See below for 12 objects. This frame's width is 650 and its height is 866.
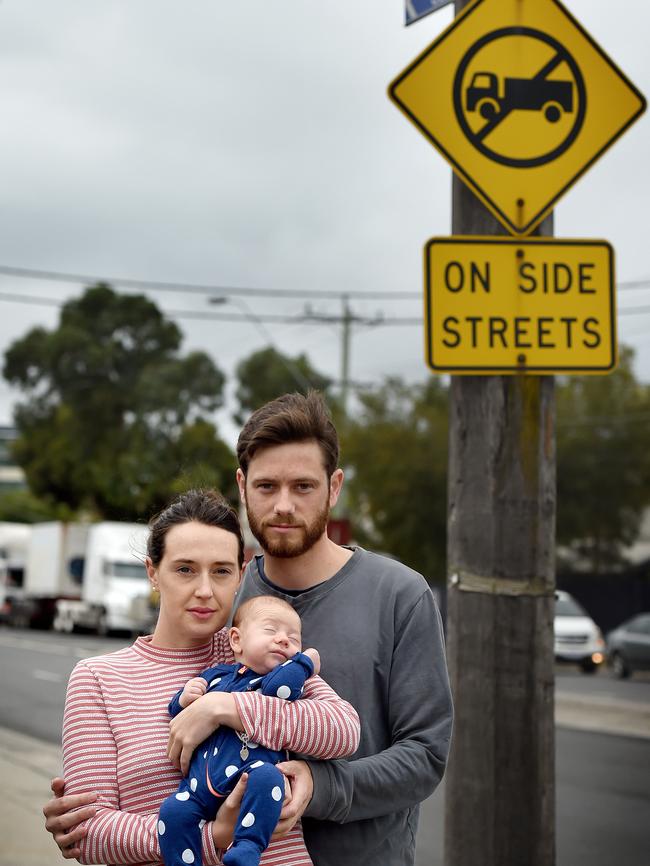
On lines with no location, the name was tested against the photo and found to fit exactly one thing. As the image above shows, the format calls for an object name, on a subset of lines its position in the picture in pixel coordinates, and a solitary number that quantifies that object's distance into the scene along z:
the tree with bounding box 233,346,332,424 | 56.81
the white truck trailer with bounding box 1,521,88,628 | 40.06
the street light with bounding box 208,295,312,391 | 25.44
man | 2.61
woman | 2.41
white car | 25.91
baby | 2.34
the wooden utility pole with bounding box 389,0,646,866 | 3.77
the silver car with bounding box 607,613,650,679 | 23.73
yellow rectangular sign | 3.90
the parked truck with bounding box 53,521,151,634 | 34.56
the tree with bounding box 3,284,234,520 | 51.28
